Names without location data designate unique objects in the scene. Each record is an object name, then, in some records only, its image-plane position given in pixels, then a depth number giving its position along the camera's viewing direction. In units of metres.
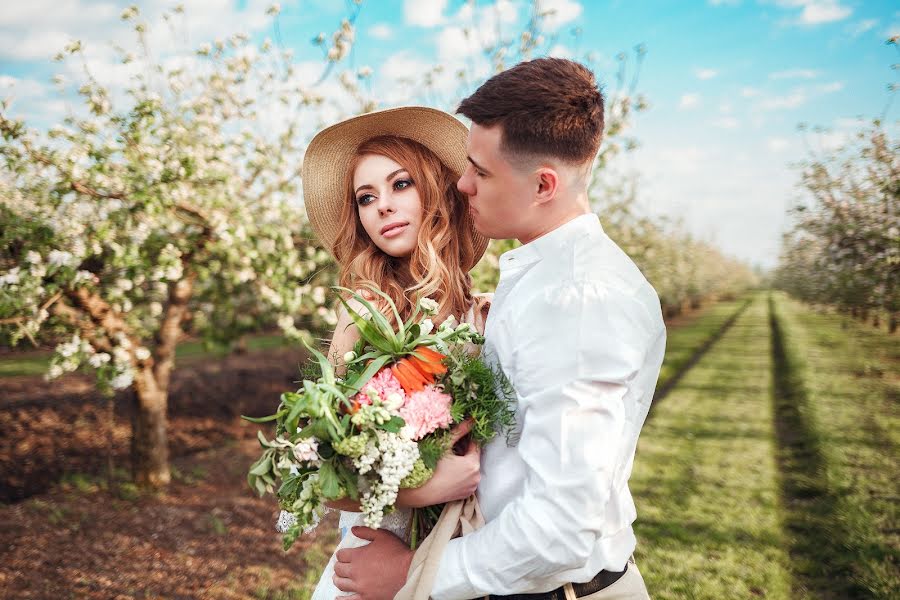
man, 1.35
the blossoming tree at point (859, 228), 7.16
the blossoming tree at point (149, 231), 4.93
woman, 2.42
